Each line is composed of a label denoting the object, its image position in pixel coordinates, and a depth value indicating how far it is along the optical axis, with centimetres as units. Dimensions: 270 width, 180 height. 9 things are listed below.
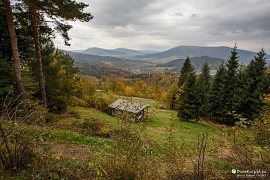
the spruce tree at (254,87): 2734
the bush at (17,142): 520
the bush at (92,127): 1428
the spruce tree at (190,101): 3178
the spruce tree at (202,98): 3180
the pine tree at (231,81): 3161
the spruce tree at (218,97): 3247
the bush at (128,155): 540
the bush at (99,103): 3847
